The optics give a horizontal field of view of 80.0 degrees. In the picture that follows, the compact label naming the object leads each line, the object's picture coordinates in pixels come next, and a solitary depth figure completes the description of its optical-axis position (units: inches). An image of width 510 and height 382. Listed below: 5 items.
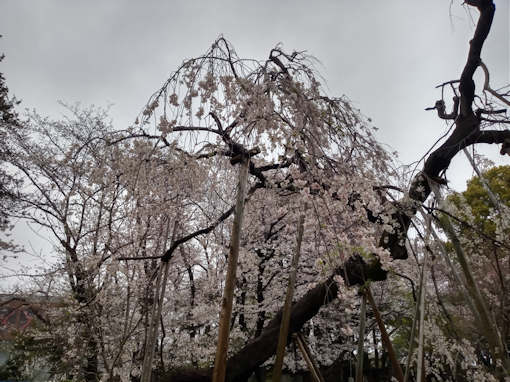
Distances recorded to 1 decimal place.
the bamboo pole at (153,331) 117.6
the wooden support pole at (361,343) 119.5
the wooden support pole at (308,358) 126.5
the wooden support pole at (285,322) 114.6
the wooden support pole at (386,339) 113.8
